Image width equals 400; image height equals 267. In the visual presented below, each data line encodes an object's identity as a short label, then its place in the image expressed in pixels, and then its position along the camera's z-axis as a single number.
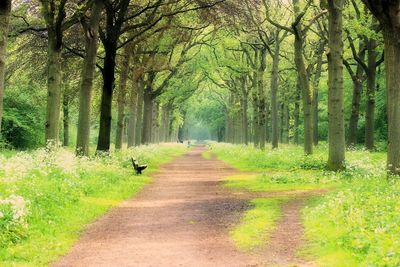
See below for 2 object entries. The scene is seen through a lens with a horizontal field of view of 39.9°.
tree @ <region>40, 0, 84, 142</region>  22.03
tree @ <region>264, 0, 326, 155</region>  28.12
